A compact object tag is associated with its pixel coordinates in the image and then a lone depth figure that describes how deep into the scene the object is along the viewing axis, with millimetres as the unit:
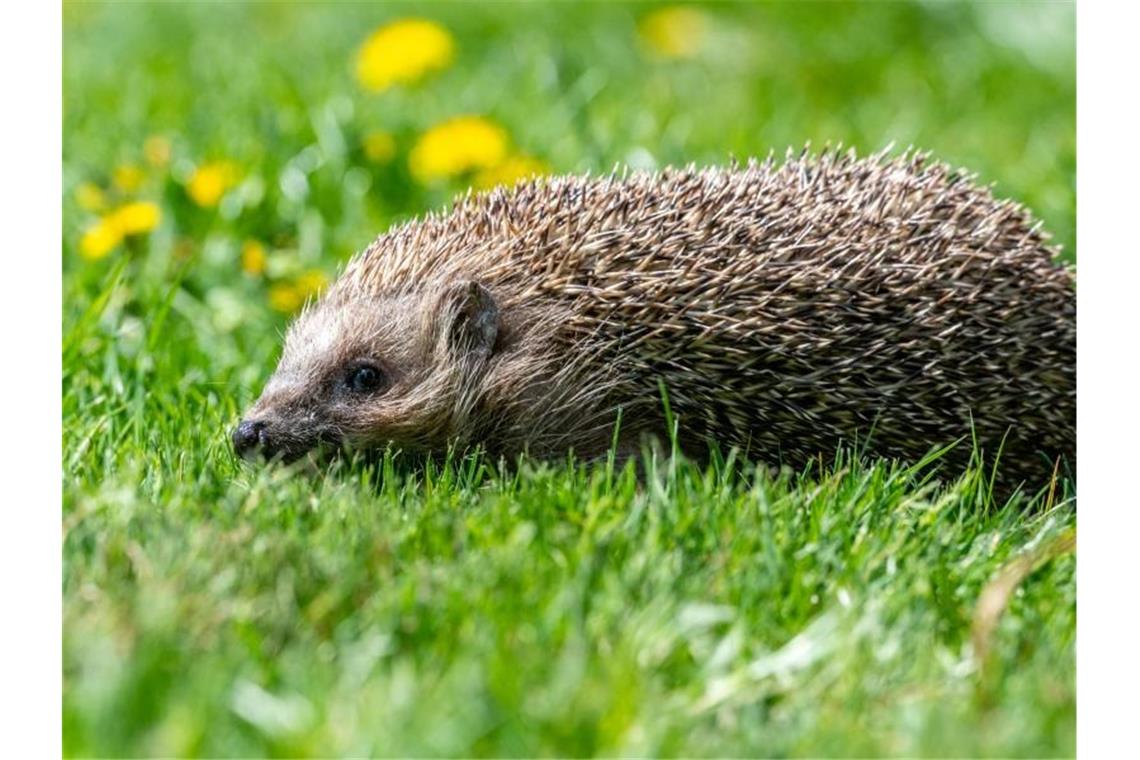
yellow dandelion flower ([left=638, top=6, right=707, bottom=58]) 20875
